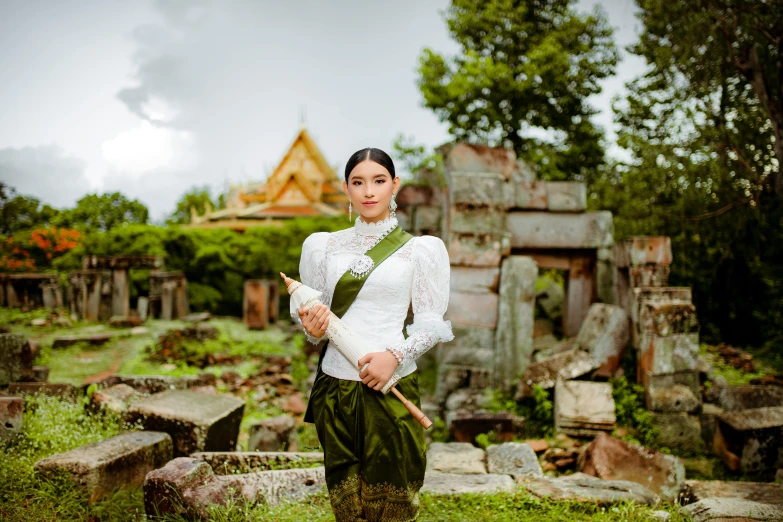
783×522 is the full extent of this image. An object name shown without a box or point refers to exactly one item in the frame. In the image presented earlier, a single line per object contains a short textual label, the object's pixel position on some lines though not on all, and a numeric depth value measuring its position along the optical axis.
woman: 1.99
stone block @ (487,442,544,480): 3.66
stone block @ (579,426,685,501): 3.57
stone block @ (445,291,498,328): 5.53
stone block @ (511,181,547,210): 6.32
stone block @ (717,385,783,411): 5.11
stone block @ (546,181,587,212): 6.31
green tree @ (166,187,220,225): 23.50
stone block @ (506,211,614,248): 6.34
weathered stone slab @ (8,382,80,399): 4.42
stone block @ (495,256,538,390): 5.39
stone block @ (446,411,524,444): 4.62
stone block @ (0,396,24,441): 3.51
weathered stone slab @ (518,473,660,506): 3.03
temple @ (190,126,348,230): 15.80
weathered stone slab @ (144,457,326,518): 2.66
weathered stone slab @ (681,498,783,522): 2.67
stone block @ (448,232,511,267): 5.50
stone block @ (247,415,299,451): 4.38
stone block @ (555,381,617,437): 4.50
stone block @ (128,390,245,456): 3.63
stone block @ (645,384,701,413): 4.68
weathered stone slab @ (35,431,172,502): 2.95
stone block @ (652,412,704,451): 4.61
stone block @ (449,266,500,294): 5.53
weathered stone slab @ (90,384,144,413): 4.05
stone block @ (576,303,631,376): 5.14
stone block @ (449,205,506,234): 5.67
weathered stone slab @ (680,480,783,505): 3.16
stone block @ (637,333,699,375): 4.79
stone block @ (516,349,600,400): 4.91
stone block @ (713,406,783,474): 4.05
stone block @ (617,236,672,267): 5.29
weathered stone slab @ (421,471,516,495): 3.15
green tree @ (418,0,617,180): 12.20
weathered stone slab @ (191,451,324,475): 3.38
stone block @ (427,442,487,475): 3.75
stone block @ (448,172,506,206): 5.71
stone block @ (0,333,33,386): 4.49
